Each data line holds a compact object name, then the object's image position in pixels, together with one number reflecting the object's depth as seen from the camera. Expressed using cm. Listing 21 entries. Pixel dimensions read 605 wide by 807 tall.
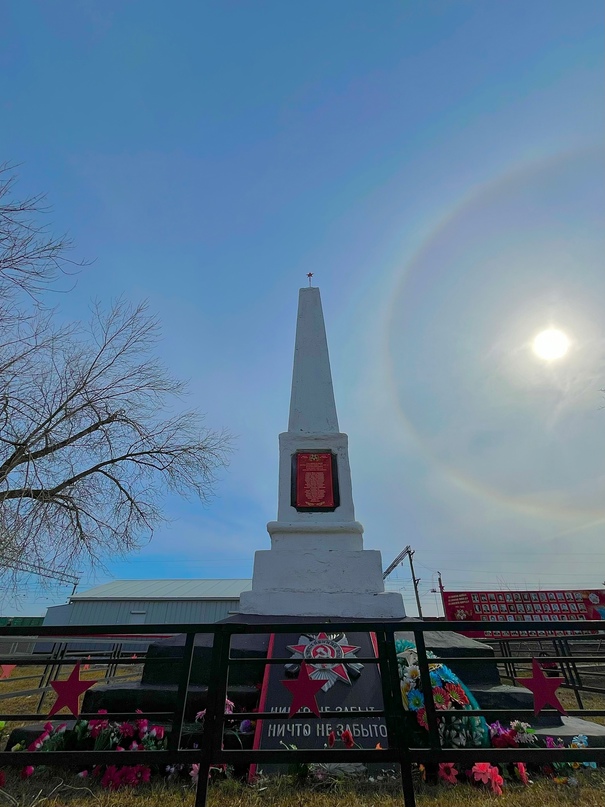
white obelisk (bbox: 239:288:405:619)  598
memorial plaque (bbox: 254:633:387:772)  348
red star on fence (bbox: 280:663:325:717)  249
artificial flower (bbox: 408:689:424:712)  360
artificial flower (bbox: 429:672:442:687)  372
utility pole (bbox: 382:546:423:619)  2870
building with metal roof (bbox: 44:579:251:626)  2431
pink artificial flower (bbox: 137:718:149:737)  361
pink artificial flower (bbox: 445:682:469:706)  366
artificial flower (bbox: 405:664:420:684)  375
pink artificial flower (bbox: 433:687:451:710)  360
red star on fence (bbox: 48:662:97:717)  255
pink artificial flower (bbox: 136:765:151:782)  320
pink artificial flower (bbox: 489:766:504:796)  304
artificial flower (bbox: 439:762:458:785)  317
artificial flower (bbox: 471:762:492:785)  314
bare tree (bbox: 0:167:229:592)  649
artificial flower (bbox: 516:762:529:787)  324
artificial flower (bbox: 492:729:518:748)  348
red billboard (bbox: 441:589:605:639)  1819
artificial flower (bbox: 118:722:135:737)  357
